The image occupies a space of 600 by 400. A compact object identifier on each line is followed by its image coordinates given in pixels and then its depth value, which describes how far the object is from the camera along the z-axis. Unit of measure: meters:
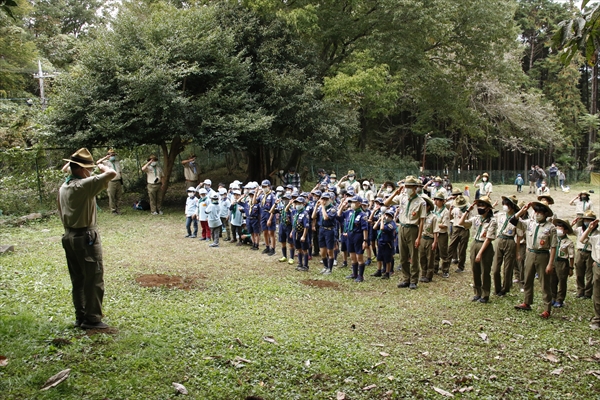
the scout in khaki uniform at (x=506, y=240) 9.55
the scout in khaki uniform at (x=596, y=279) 8.00
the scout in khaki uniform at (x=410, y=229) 10.15
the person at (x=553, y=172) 32.47
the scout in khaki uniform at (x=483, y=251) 9.34
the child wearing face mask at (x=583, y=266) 9.86
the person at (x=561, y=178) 33.26
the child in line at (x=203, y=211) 15.10
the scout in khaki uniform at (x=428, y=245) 10.98
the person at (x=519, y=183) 30.69
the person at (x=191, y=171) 20.03
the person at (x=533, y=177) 29.95
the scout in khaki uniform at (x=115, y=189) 18.69
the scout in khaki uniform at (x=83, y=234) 6.05
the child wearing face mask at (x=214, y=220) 14.52
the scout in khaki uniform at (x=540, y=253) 8.56
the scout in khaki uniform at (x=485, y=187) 16.88
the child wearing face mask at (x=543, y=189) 24.59
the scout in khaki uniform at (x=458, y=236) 12.02
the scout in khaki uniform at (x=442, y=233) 11.88
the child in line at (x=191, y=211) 15.62
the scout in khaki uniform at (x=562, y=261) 9.20
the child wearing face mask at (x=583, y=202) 11.49
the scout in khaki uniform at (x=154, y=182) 19.03
